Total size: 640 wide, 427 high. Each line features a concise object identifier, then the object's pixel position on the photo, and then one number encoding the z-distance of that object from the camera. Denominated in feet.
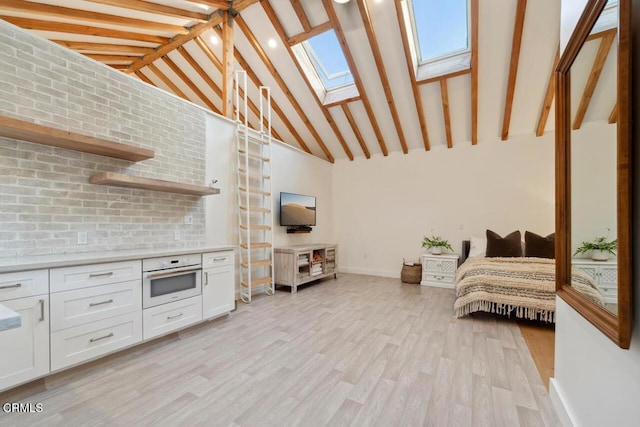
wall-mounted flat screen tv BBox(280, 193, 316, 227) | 16.17
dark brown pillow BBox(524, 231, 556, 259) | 12.99
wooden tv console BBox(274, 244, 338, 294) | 14.52
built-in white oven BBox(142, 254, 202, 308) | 7.88
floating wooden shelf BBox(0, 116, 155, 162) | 6.07
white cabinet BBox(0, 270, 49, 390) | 5.47
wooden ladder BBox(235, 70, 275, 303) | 13.08
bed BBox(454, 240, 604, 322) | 9.97
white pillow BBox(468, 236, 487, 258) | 15.16
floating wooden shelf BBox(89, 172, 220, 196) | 7.63
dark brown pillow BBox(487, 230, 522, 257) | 13.92
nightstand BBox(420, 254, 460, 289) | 15.96
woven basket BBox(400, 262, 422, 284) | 16.79
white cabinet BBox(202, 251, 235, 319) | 9.52
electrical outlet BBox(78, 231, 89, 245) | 7.80
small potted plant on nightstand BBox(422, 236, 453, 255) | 16.93
